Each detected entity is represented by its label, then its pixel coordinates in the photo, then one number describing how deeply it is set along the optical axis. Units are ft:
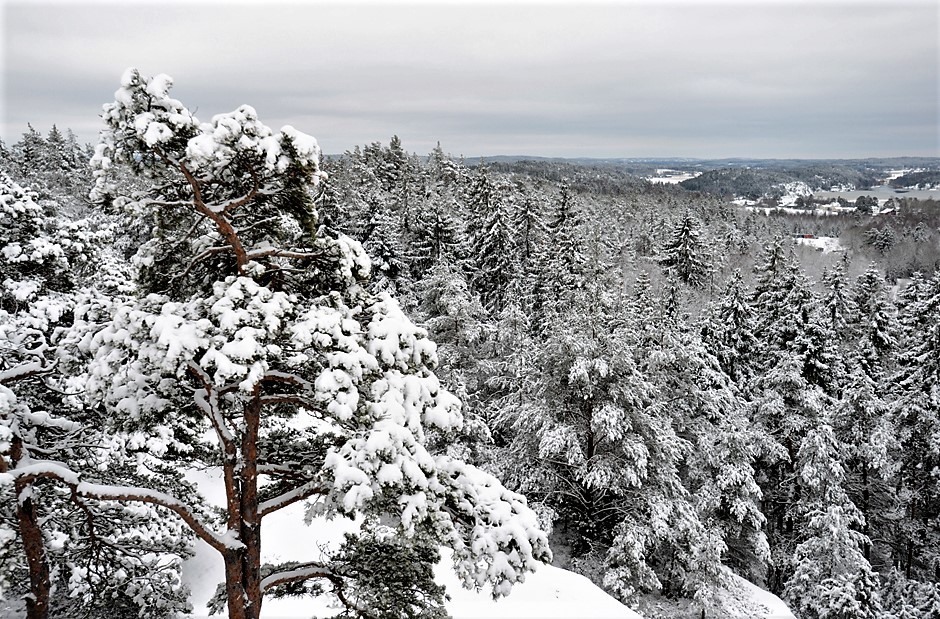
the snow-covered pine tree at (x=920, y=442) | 63.72
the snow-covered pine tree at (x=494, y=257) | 99.30
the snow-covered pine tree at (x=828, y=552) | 56.34
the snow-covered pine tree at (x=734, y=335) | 82.38
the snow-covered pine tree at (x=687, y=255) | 145.62
